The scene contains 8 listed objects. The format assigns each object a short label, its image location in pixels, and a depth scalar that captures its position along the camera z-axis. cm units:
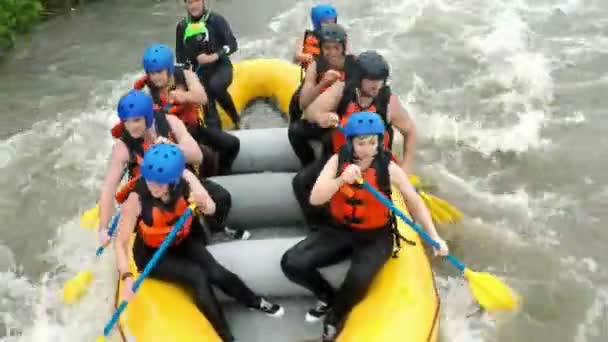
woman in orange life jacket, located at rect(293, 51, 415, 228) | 357
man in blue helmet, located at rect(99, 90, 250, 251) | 354
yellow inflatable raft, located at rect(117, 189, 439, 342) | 322
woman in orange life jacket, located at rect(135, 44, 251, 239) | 403
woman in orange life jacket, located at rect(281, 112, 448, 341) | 325
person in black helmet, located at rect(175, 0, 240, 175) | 514
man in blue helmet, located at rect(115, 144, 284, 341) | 321
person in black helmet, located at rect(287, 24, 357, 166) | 401
